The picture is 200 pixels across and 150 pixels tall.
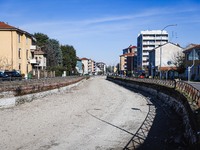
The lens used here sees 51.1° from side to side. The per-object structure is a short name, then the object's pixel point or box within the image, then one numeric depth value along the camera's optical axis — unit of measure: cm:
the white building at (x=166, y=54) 6908
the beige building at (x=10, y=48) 3968
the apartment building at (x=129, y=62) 11100
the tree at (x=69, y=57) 8427
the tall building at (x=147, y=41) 9353
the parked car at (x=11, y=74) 3044
